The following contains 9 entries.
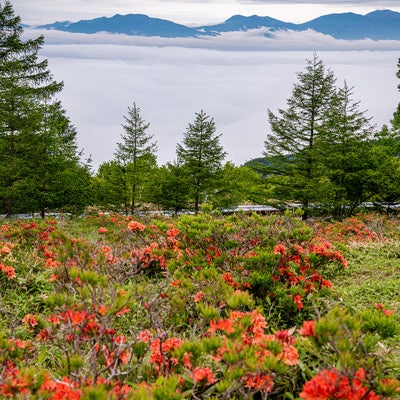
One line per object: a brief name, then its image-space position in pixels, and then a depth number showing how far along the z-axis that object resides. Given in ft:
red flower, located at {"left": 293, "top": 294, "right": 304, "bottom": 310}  15.25
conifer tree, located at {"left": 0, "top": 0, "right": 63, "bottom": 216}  62.18
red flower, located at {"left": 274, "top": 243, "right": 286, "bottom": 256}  16.69
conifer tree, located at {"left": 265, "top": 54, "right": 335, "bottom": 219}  74.64
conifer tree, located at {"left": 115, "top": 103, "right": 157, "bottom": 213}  84.84
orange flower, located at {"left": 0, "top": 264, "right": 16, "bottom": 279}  18.25
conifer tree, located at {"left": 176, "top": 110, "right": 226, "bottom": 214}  79.61
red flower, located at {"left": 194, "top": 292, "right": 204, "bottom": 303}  13.87
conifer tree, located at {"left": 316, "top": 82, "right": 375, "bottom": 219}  72.64
